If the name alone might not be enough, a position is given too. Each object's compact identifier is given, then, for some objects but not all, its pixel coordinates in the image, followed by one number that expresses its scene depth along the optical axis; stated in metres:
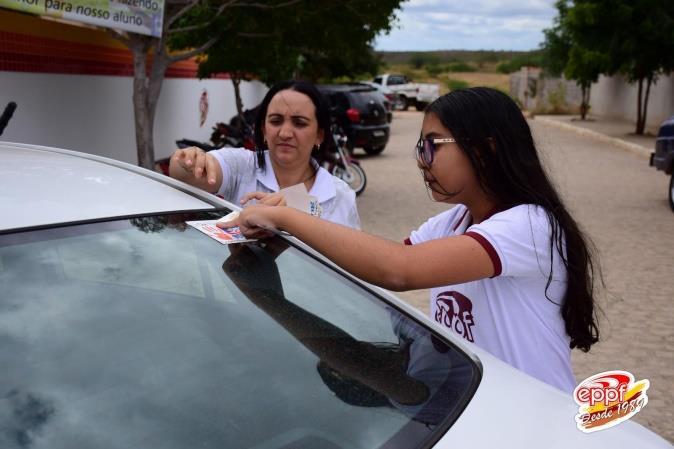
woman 2.70
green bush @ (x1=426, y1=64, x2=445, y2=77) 77.71
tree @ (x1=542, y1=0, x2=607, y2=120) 20.06
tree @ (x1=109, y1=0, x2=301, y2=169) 8.64
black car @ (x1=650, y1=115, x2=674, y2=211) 9.45
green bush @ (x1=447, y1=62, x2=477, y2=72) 83.73
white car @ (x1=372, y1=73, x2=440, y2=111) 38.34
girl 1.68
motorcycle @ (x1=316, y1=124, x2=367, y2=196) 10.08
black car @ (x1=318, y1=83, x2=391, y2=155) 15.23
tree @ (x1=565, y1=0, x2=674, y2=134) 18.78
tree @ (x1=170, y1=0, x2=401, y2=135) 9.52
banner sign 6.66
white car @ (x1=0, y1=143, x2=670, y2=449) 1.38
